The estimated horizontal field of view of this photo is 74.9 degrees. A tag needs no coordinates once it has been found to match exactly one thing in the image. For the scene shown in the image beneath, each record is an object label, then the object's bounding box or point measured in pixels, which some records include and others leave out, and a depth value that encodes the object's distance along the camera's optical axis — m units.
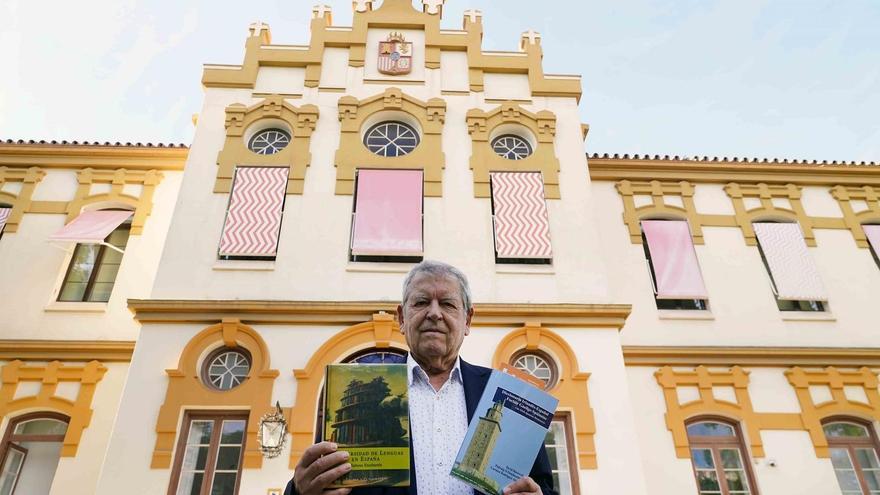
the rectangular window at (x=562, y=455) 8.41
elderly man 2.85
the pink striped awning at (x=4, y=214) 11.77
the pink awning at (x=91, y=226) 11.09
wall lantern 8.31
